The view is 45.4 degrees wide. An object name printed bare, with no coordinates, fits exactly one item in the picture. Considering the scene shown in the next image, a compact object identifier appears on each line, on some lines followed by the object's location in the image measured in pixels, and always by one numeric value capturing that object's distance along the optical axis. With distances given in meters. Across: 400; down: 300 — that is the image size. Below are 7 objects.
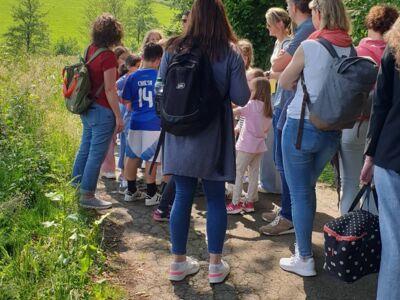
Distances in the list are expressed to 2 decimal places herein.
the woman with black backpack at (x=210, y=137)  3.15
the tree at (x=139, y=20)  35.44
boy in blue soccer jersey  5.10
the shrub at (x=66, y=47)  26.68
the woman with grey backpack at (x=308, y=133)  3.21
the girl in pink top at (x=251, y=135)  4.87
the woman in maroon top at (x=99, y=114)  4.61
